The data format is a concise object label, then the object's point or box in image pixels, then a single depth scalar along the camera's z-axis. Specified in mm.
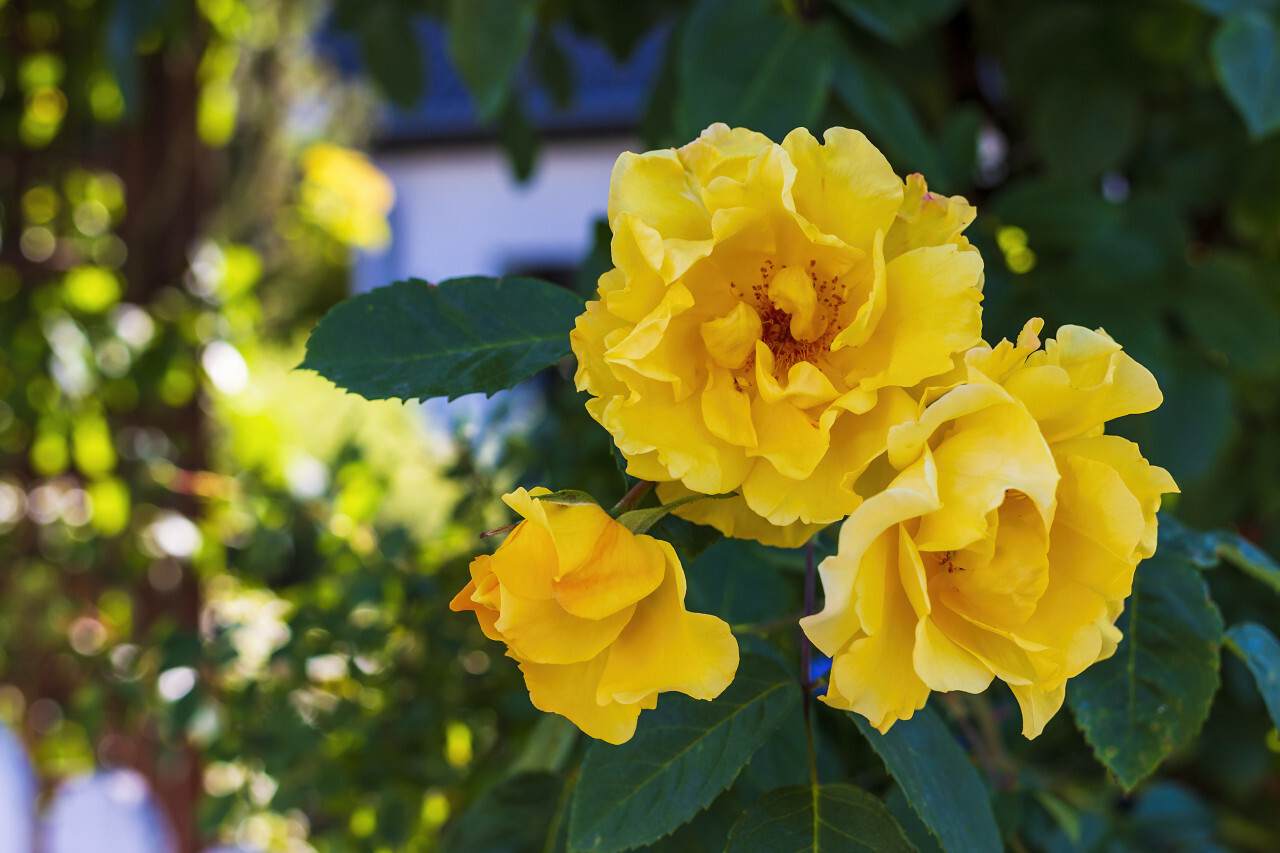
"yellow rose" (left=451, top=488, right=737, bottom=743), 290
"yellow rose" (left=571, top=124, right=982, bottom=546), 299
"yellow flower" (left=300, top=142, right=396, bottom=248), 1791
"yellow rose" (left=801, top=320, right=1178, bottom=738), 272
